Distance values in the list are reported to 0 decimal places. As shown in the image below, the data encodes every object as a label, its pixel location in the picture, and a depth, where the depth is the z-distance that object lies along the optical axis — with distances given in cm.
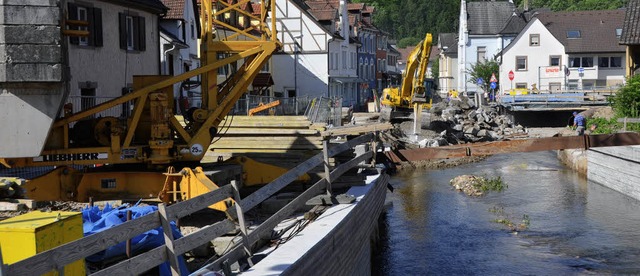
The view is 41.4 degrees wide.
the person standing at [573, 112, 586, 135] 3644
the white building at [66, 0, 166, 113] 2247
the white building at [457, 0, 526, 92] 8569
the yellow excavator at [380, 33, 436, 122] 4256
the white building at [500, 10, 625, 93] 6875
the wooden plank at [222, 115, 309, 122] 1766
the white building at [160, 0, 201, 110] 3475
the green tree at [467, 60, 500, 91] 8025
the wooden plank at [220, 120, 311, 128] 1744
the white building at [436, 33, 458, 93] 9812
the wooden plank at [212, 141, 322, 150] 1703
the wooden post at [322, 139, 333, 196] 1263
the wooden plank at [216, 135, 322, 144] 1722
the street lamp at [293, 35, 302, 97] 5984
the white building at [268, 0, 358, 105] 5934
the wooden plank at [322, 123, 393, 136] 1778
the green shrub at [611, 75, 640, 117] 3222
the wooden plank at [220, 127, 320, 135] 1733
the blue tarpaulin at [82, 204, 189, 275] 948
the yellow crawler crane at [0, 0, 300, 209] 1255
